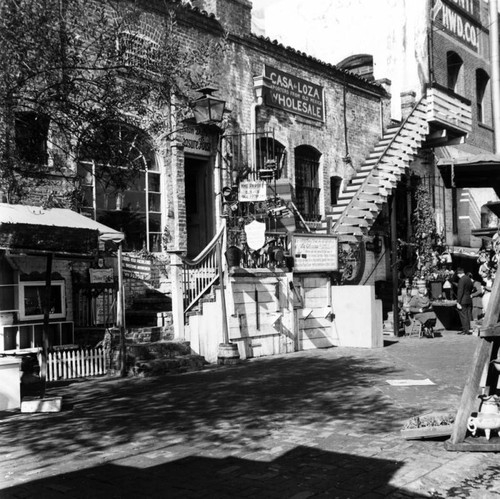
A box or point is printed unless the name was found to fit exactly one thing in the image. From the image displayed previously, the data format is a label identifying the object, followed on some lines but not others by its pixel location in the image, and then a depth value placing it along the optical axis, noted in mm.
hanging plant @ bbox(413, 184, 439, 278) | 23500
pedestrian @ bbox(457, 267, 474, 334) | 17656
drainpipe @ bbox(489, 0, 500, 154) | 19000
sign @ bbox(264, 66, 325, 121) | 18234
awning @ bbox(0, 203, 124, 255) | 9188
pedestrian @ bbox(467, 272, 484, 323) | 20484
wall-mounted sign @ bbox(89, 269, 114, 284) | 12969
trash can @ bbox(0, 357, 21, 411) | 8609
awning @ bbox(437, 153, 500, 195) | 6214
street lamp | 14086
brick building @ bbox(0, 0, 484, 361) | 12820
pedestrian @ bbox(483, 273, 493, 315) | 17277
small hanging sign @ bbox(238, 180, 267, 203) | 14930
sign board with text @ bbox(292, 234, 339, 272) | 14984
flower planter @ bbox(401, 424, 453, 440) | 6215
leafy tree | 8109
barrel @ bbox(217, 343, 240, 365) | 12406
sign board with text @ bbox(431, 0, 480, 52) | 23812
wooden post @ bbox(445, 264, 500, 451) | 5871
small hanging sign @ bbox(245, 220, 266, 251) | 13750
